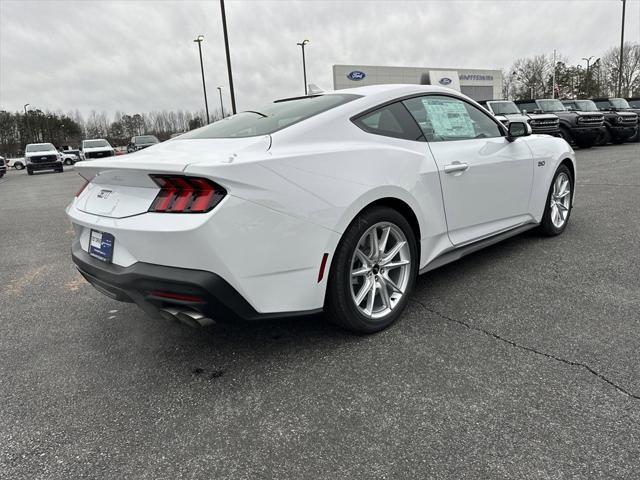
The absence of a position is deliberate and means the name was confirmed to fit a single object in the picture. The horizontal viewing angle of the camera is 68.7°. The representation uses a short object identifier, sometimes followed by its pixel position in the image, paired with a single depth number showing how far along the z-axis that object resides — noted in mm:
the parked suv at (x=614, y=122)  16562
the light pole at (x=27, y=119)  66688
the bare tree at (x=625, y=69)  55938
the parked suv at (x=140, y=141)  24647
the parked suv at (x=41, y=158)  24125
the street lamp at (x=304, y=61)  30562
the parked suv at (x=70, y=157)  40597
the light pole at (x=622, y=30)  32375
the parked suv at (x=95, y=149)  23734
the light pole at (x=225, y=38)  16719
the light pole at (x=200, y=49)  28297
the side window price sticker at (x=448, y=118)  3338
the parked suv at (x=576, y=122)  15602
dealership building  40219
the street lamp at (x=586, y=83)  55719
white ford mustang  2170
